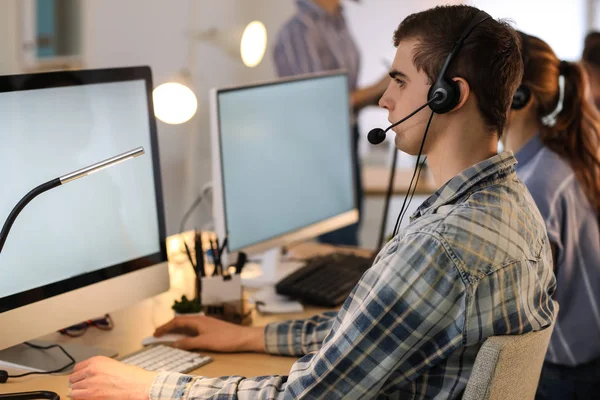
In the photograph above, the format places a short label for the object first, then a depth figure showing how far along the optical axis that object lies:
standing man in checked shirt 3.53
